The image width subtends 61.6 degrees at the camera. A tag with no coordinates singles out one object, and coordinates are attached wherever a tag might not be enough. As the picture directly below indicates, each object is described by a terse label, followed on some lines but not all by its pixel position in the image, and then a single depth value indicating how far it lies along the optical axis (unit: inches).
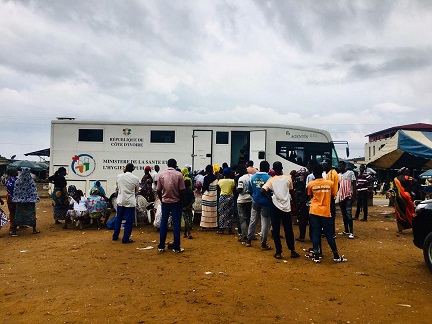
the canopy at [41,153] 883.7
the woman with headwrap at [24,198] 351.3
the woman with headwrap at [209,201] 364.8
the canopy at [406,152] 519.8
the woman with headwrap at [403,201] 361.1
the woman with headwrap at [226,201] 353.4
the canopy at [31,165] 987.4
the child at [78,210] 386.3
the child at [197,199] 396.2
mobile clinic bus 534.3
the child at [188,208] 323.3
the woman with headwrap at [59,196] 389.4
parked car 235.3
